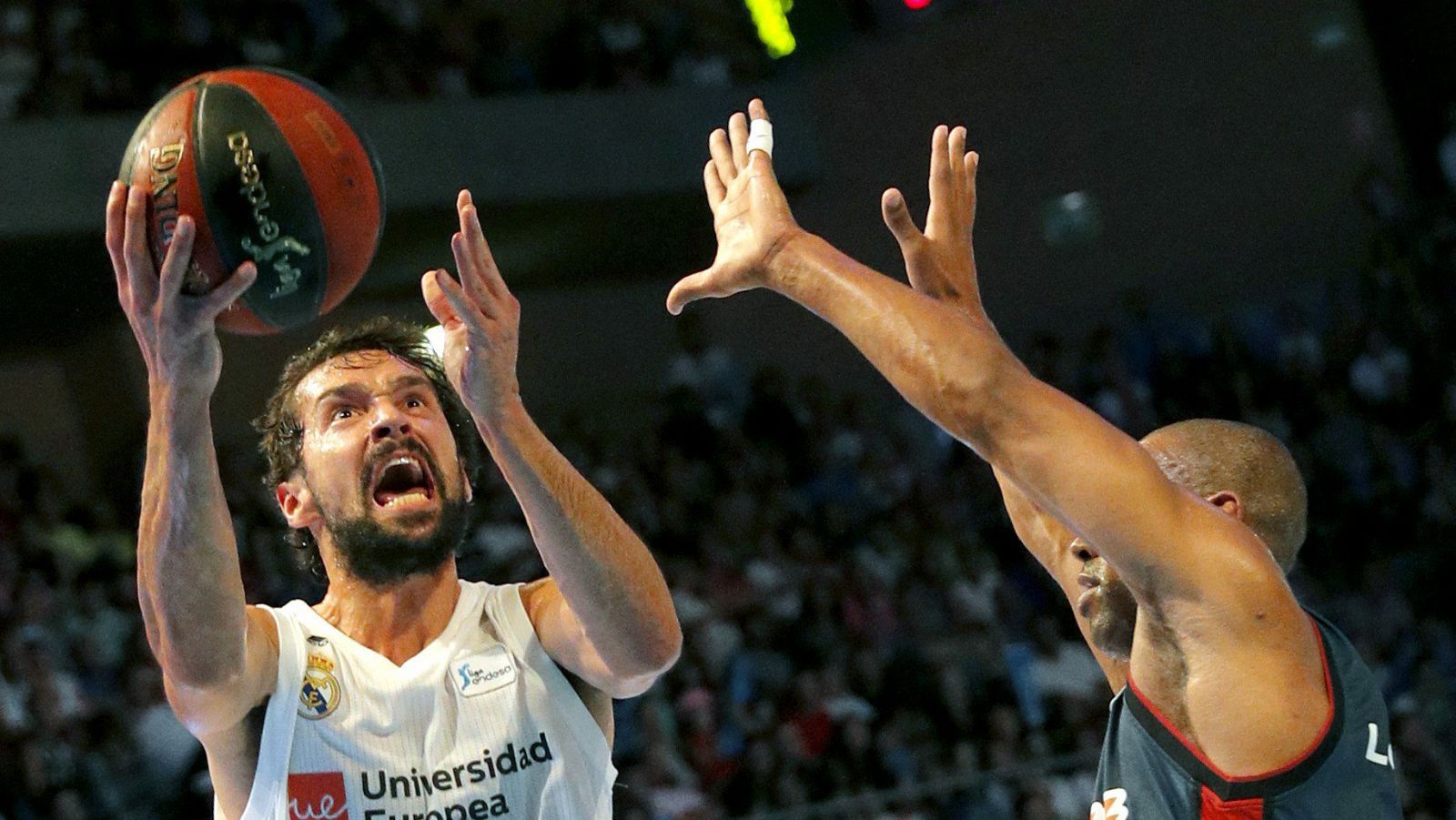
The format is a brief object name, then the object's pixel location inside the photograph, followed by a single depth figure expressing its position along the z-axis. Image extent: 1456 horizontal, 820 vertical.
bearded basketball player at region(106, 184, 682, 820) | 3.25
